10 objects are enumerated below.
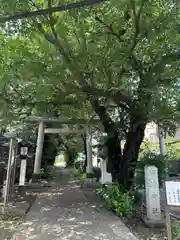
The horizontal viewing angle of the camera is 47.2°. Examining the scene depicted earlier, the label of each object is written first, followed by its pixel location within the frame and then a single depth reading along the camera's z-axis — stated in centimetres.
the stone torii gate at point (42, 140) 1066
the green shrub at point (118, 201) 520
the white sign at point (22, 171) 659
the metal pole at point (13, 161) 631
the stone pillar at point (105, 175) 764
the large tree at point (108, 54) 440
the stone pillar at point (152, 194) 470
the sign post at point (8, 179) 543
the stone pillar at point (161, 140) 923
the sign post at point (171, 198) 299
